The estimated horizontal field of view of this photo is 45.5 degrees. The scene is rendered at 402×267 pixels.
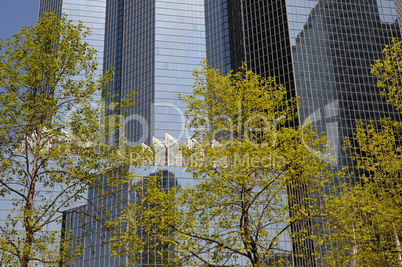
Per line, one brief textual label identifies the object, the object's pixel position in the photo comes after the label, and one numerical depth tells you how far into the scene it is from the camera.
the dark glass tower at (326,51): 121.88
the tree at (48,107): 25.02
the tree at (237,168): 25.42
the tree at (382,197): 28.92
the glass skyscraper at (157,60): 149.75
